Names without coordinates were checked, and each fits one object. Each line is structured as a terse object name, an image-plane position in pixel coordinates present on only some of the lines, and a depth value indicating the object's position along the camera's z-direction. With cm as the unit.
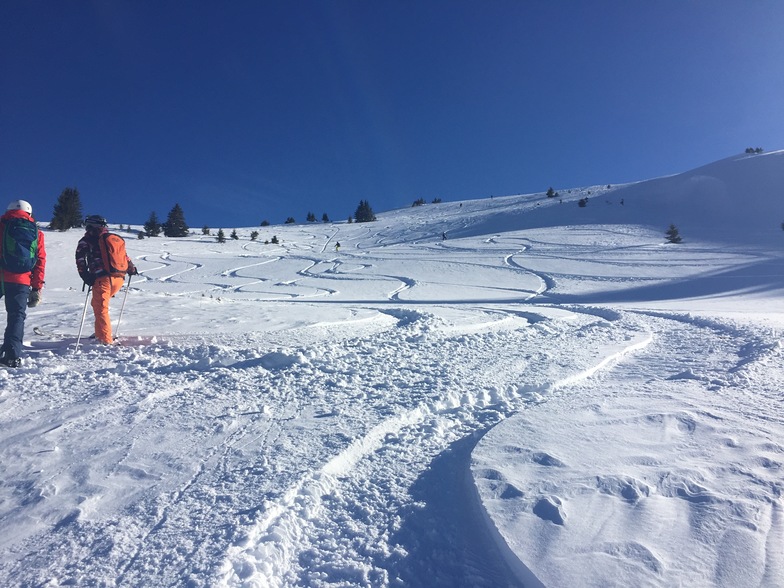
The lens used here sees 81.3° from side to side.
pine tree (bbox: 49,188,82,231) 3191
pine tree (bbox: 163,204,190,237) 3950
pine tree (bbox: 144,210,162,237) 3784
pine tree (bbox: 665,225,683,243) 2590
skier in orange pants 592
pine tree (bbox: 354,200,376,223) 5534
